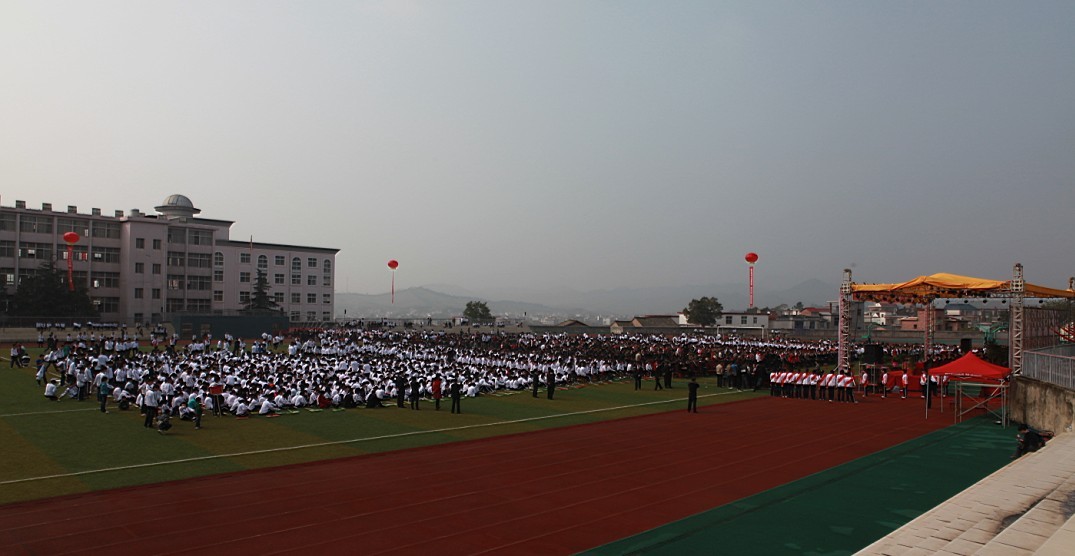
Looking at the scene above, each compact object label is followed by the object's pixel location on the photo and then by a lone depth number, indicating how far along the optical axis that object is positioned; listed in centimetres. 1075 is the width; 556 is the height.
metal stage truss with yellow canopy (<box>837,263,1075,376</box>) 2358
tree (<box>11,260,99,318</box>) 5731
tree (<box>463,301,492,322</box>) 10092
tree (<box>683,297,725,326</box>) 10331
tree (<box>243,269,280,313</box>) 7169
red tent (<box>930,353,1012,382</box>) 2073
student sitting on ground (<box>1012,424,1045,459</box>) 1339
